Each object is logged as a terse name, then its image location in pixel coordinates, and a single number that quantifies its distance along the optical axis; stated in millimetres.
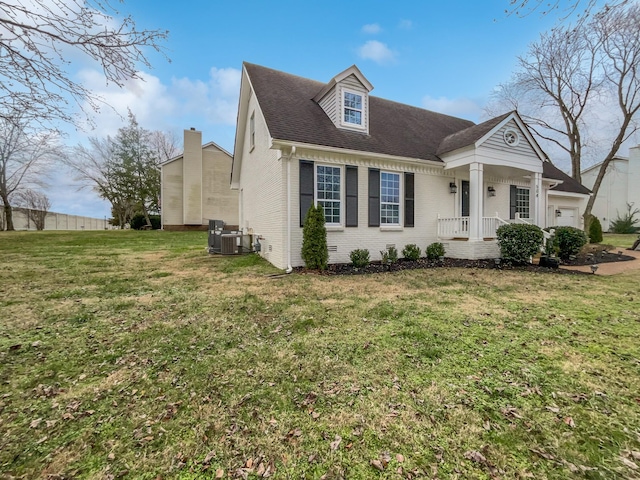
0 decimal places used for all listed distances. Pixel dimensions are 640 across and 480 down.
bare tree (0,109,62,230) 20594
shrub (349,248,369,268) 9133
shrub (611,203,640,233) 24342
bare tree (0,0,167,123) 4176
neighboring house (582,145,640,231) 25297
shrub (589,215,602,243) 16375
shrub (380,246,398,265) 9781
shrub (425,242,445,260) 10766
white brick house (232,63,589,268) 8961
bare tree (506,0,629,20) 3854
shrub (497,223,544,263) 9391
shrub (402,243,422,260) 10336
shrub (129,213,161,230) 28109
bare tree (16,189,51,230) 29828
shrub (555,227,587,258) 10383
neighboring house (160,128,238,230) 24219
